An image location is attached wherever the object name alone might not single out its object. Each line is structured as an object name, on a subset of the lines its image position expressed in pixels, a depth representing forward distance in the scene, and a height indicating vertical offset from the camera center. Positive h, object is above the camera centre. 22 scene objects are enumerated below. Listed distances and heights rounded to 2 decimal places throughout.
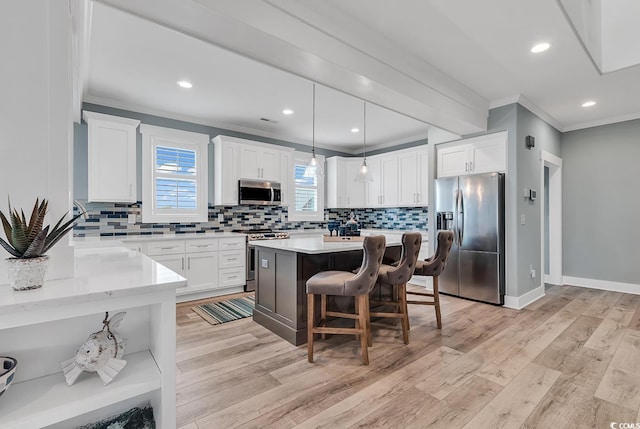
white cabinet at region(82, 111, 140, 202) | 3.70 +0.74
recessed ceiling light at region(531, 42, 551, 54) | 2.62 +1.46
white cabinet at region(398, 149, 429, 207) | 5.33 +0.67
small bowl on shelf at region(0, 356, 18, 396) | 0.95 -0.50
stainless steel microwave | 4.84 +0.39
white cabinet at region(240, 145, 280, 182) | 4.89 +0.88
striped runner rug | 3.45 -1.15
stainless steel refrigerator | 3.84 -0.23
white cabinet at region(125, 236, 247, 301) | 3.96 -0.62
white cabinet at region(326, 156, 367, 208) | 6.30 +0.61
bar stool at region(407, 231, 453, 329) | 3.03 -0.49
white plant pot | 1.01 -0.18
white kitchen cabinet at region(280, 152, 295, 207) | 5.38 +0.66
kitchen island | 2.75 -0.55
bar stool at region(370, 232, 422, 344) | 2.66 -0.49
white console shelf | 0.96 -0.49
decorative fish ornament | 1.11 -0.52
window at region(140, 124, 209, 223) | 4.23 +0.60
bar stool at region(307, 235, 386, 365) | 2.31 -0.55
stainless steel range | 4.71 -0.64
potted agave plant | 1.00 -0.10
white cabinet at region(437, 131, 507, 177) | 3.91 +0.81
